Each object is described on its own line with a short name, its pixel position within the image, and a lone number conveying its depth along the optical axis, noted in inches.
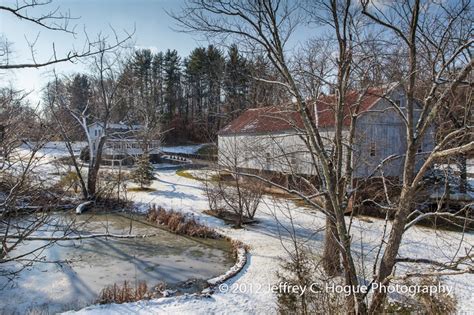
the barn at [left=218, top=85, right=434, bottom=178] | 670.5
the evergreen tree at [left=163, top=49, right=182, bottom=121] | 1861.5
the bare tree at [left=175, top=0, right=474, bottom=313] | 184.9
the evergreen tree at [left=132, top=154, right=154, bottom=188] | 859.4
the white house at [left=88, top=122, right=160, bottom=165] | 1314.0
